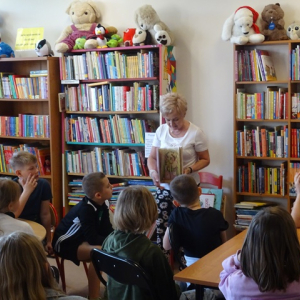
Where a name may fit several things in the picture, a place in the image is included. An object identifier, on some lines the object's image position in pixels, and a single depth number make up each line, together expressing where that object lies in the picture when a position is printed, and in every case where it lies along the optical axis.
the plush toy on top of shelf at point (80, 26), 4.64
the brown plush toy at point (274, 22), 4.00
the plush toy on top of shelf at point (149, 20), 4.34
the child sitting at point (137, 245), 2.26
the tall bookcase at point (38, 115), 4.80
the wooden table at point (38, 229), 2.77
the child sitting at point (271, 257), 1.70
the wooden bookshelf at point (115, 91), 4.39
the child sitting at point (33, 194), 3.40
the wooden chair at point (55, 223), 3.48
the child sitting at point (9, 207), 2.58
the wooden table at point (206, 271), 2.06
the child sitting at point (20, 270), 1.54
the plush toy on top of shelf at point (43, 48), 4.77
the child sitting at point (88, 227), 3.12
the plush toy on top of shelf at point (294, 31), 3.95
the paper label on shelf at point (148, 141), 4.41
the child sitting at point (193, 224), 2.66
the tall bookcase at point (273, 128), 4.02
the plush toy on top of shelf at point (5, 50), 5.00
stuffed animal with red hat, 4.00
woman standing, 3.59
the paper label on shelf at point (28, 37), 4.95
